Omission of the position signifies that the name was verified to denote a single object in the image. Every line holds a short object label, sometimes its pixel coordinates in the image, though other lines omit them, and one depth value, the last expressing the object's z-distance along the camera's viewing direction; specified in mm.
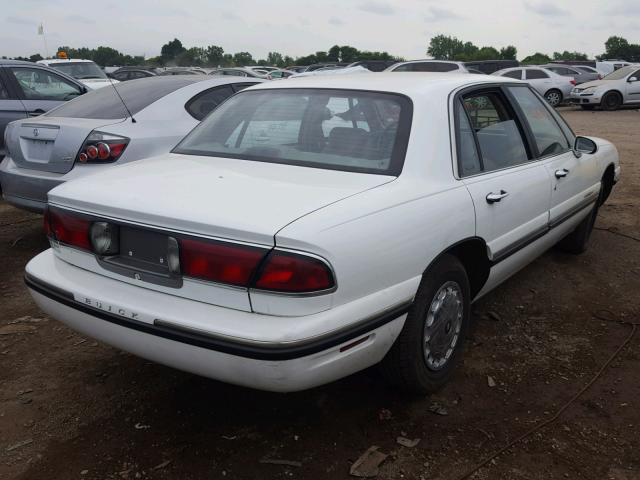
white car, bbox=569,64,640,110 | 18734
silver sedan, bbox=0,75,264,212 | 4680
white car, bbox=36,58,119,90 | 13734
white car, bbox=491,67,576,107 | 20000
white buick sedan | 2146
